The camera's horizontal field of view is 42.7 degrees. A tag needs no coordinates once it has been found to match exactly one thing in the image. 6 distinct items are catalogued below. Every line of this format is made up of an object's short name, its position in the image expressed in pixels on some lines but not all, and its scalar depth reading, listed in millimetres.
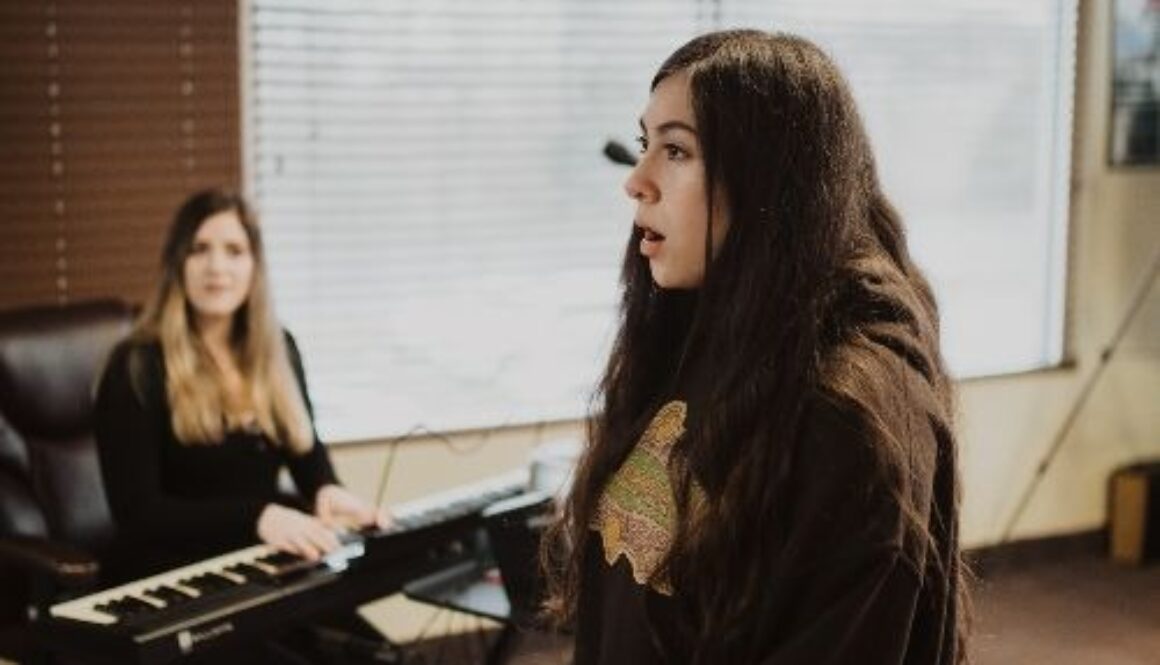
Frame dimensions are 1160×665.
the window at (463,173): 3449
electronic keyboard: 2141
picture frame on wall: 4457
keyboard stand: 2490
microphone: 2609
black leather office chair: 2756
